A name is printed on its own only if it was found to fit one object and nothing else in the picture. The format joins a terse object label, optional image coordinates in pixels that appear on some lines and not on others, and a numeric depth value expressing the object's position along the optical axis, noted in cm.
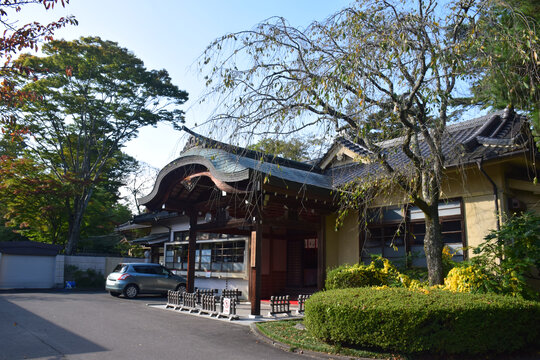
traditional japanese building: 1043
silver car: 1736
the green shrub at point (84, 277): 2380
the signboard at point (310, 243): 1708
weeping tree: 706
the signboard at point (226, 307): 1102
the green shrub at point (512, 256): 835
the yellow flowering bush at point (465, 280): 838
